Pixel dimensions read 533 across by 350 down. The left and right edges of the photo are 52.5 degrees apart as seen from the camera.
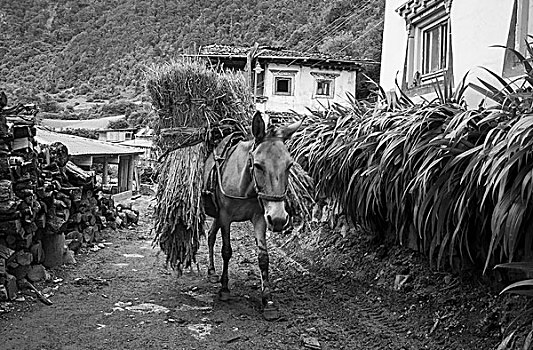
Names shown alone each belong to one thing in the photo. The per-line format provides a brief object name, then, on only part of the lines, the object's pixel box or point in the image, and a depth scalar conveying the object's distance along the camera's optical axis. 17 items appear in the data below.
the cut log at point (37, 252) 5.94
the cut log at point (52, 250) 6.37
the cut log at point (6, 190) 4.82
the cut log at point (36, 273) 5.78
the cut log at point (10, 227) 5.05
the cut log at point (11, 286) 5.04
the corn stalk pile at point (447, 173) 2.87
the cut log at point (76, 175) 7.49
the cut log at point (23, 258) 5.53
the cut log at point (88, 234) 7.99
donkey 4.43
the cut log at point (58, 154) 6.84
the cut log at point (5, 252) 5.03
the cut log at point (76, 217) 7.42
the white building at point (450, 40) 5.77
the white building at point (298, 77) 24.34
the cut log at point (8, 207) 4.83
